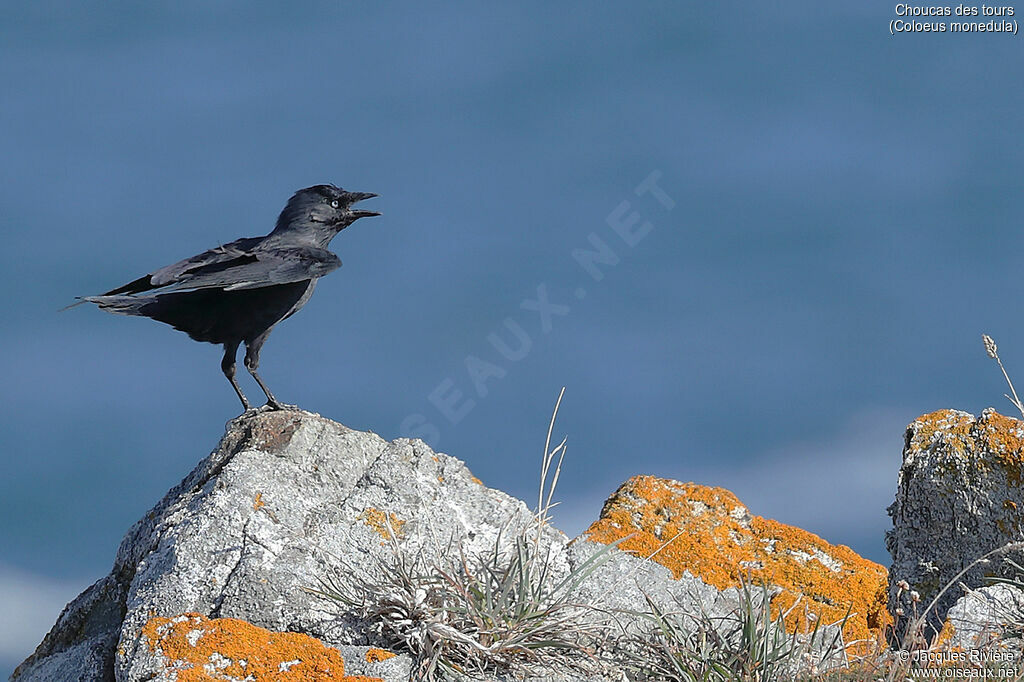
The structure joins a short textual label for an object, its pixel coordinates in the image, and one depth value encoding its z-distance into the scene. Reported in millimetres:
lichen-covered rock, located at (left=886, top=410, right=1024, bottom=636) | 12953
